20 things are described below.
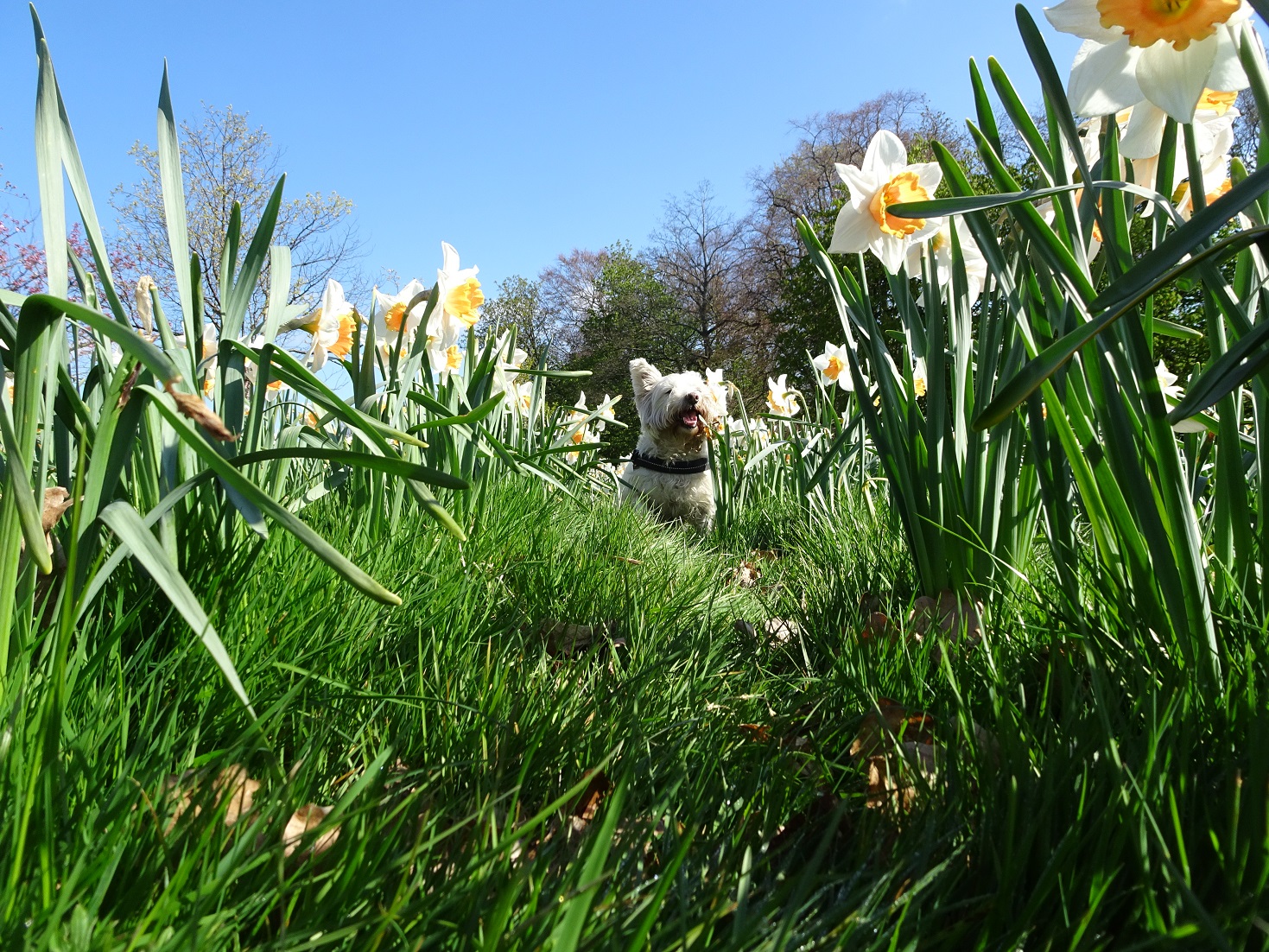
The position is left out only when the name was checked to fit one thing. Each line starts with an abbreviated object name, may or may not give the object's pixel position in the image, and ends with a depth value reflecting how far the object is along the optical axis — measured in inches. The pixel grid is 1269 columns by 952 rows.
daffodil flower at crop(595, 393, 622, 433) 53.5
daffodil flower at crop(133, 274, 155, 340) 26.6
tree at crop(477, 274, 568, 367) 797.2
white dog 61.5
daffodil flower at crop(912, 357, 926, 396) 39.2
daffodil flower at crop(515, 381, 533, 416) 61.3
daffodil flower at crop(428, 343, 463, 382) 39.4
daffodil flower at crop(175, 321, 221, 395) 33.0
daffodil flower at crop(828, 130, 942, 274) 27.2
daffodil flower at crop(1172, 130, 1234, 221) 22.6
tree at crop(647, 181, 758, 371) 728.9
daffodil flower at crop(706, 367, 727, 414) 67.1
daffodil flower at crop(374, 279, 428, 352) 36.3
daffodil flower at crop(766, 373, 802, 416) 71.2
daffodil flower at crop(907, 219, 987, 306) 27.8
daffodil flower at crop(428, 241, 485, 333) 36.0
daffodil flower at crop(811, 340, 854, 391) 59.0
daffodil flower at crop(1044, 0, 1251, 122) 15.6
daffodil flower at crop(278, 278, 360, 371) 34.1
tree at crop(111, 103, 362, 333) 510.8
